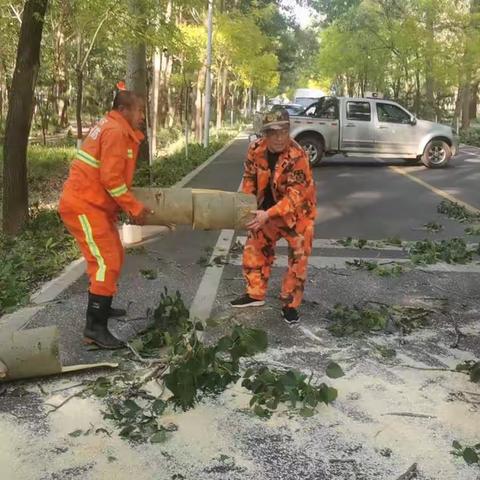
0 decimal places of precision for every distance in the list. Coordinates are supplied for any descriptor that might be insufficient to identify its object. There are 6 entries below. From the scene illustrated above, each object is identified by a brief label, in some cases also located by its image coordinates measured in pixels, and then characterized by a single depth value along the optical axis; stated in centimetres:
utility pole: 2111
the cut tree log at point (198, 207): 433
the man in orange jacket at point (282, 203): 454
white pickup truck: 1728
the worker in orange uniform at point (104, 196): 396
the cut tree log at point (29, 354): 367
